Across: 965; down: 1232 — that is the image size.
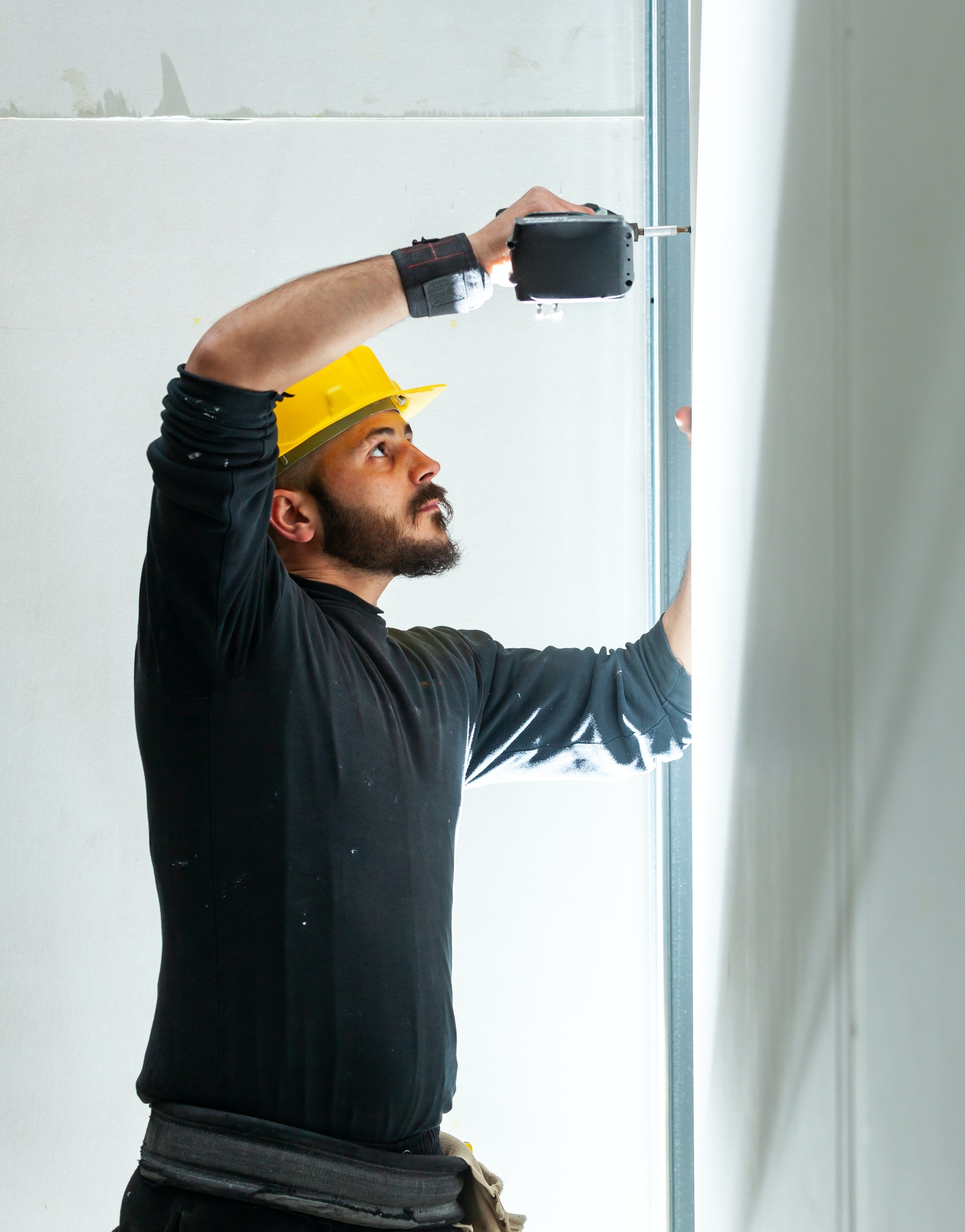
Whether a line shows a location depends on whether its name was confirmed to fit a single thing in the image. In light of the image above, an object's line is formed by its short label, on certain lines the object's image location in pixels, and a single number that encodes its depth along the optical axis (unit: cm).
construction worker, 252
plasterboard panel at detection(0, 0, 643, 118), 335
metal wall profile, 307
